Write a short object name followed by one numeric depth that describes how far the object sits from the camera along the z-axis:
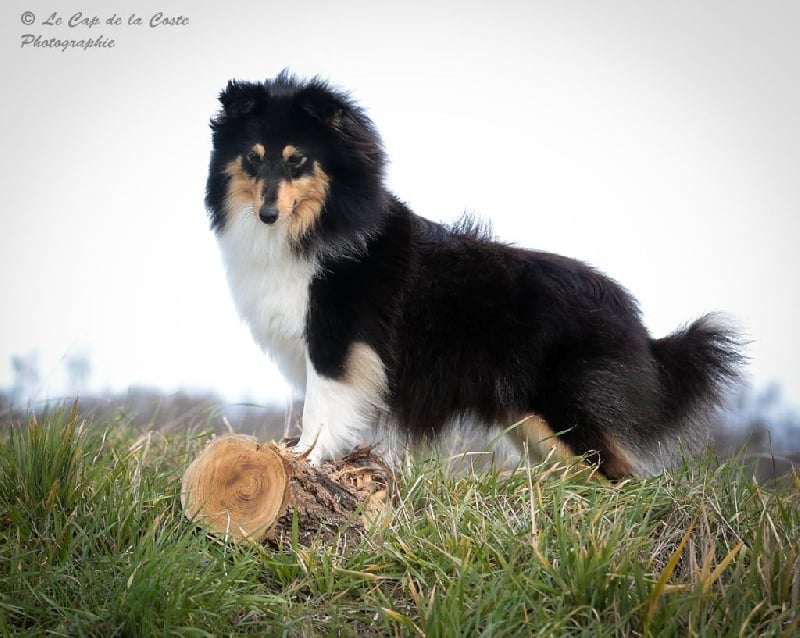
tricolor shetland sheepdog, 4.96
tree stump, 4.04
